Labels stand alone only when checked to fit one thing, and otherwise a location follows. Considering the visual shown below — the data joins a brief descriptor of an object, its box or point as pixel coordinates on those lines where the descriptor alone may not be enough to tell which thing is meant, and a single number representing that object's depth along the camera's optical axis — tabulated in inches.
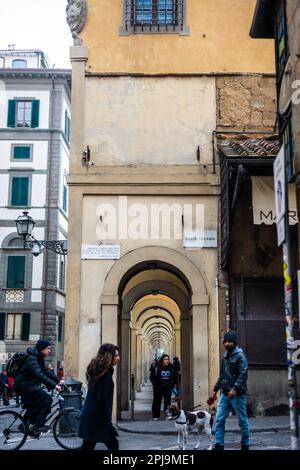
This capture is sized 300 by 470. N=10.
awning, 545.3
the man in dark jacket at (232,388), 365.4
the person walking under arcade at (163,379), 660.7
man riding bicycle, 391.2
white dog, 394.6
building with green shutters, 1508.4
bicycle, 387.9
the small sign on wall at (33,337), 1492.4
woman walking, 293.3
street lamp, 719.1
